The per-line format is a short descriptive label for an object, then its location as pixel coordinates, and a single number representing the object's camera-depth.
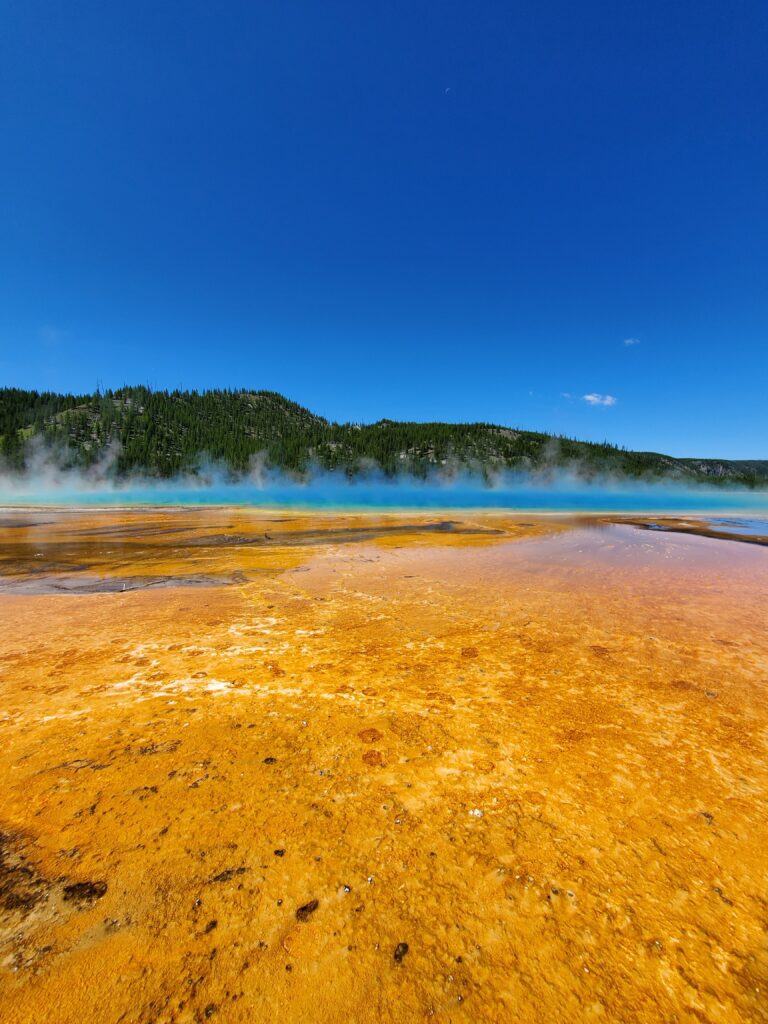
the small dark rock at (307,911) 1.96
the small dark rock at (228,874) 2.18
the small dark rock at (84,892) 2.03
